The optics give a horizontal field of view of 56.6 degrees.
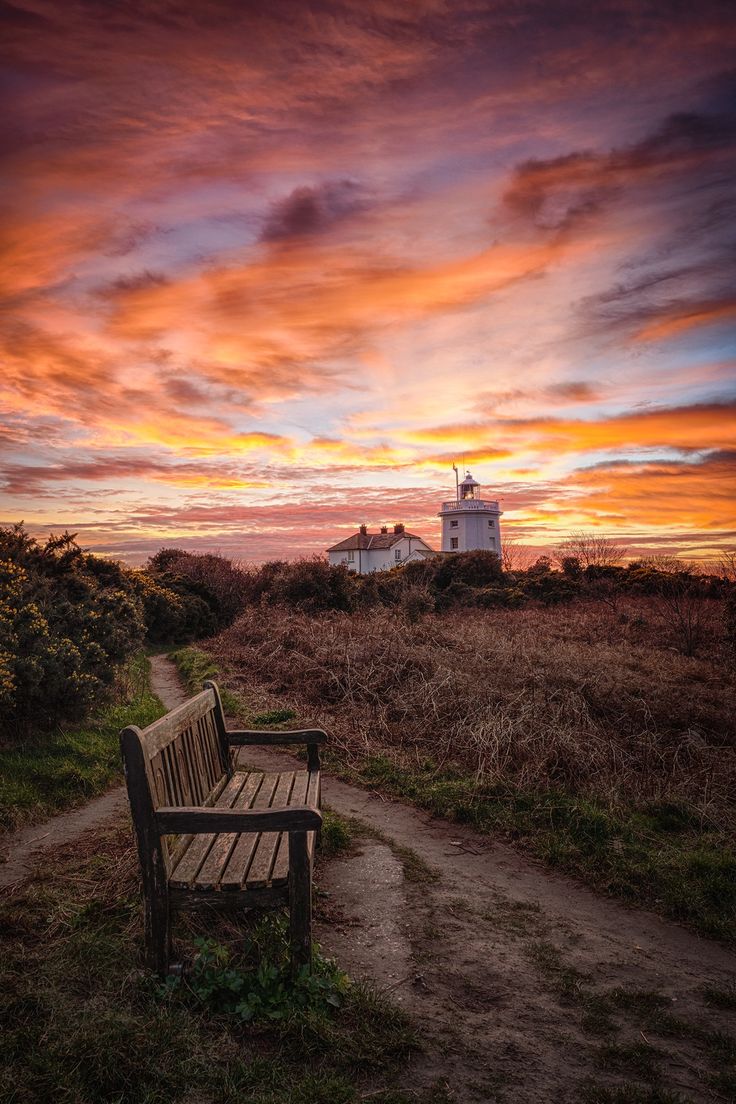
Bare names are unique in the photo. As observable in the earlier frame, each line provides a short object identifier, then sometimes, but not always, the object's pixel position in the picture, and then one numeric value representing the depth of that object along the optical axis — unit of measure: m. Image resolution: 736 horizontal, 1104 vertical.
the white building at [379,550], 54.66
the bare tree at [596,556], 27.53
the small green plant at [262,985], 3.36
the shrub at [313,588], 19.45
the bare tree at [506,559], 29.48
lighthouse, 53.09
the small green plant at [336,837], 5.44
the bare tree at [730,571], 16.73
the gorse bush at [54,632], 7.64
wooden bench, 3.49
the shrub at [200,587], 21.02
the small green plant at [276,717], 9.33
